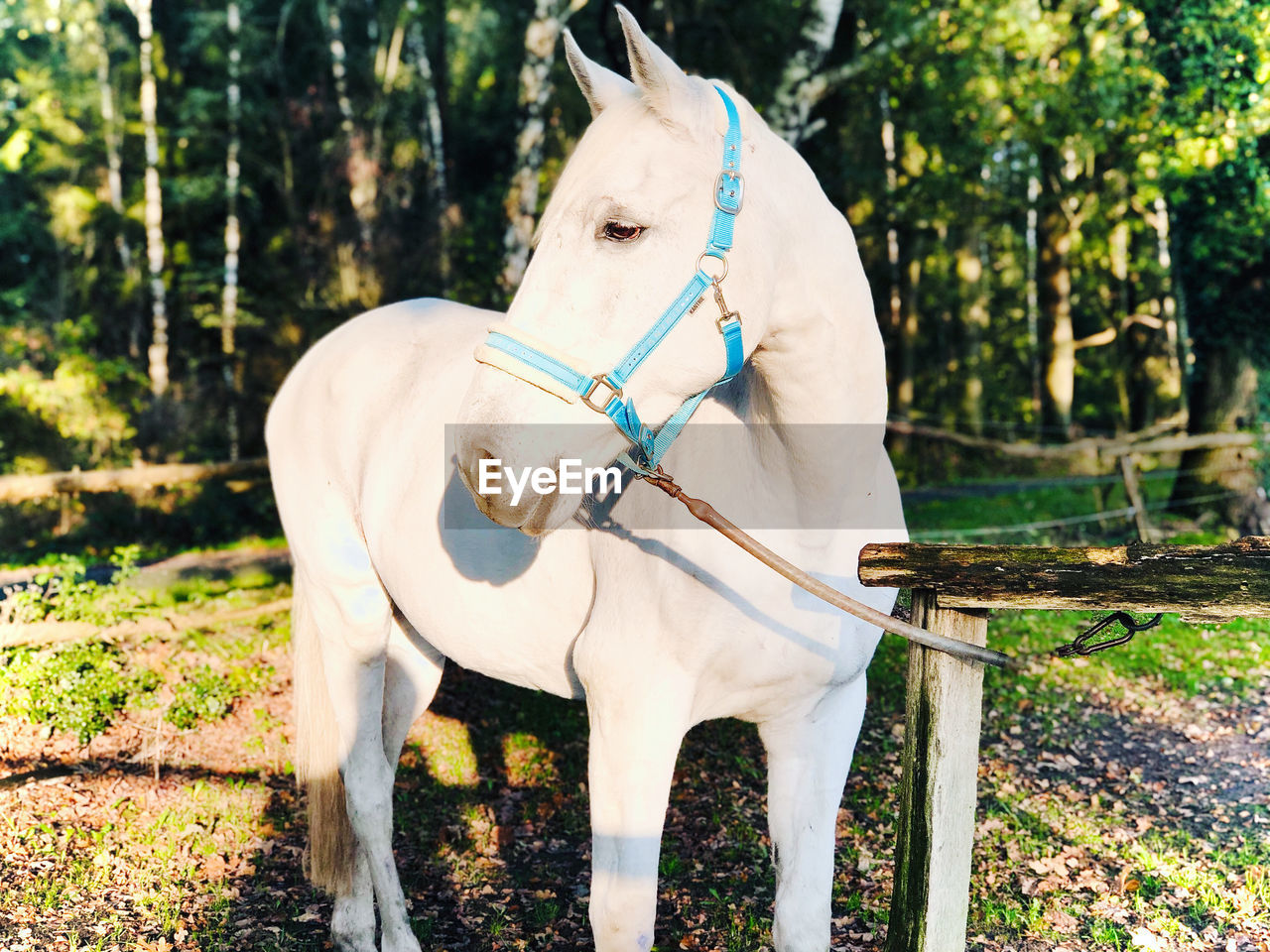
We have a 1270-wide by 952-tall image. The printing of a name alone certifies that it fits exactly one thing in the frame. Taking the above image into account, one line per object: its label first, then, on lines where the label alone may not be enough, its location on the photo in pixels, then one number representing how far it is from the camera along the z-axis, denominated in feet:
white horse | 5.48
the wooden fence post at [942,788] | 6.13
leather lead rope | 5.90
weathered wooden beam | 5.58
